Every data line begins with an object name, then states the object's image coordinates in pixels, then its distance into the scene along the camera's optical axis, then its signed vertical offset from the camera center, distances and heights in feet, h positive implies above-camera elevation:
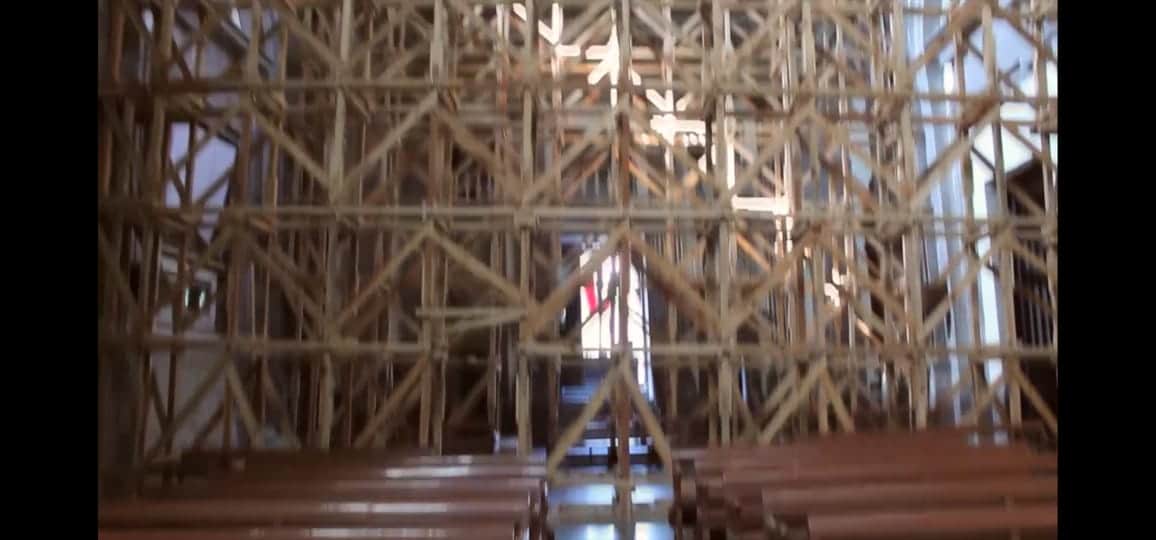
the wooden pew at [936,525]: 12.31 -3.16
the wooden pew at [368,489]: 15.87 -3.16
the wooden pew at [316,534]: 12.50 -3.15
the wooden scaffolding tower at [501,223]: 23.35 +2.78
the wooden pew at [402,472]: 17.47 -3.13
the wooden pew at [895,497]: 14.19 -3.17
